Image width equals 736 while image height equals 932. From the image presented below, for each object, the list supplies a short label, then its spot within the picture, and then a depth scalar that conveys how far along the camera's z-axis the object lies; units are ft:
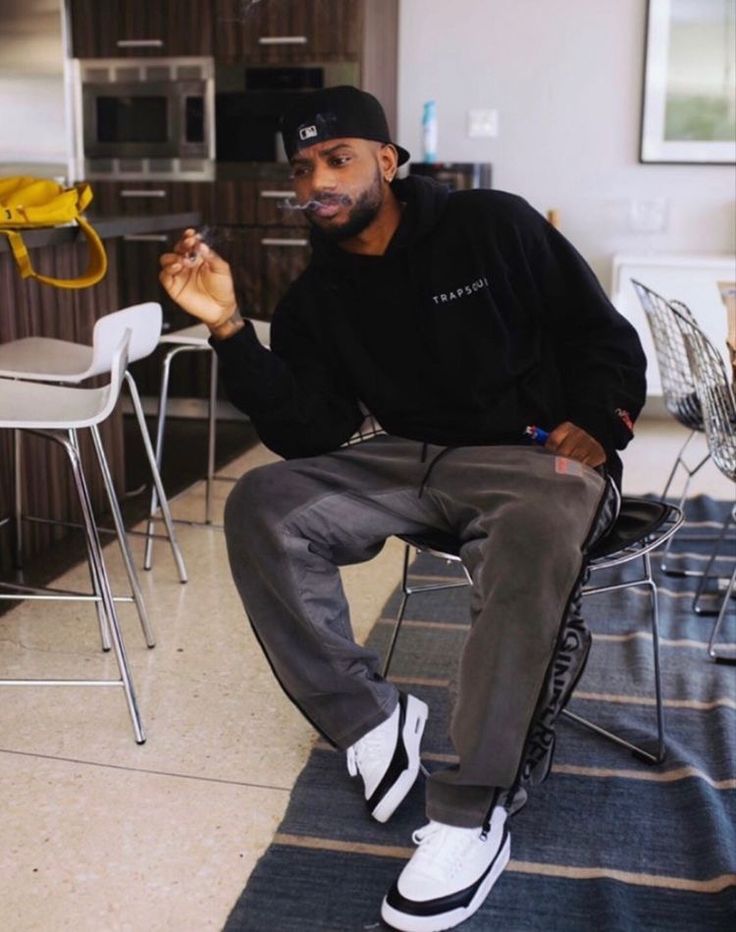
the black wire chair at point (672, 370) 10.60
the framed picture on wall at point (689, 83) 15.72
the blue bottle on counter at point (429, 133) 16.28
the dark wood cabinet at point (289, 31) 14.97
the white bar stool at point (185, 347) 10.21
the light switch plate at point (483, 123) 16.62
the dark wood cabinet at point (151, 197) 16.05
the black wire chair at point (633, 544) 6.29
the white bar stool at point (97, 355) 7.99
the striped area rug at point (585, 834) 5.47
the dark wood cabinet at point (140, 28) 15.44
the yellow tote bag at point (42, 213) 9.16
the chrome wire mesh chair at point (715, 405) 8.59
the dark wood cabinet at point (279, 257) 15.81
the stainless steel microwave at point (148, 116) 15.75
